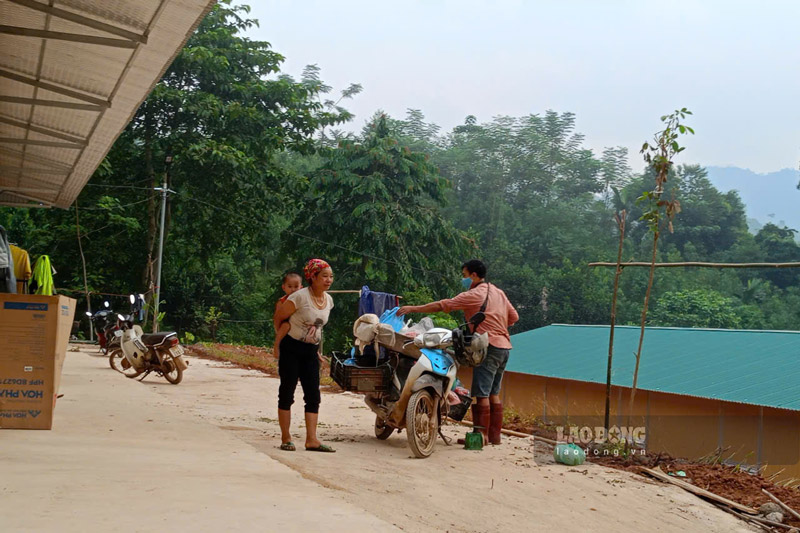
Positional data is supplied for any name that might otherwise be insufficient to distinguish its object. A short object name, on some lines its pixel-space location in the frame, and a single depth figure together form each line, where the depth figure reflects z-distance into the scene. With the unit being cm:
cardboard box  670
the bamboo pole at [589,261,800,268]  685
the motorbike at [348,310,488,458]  729
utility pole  2839
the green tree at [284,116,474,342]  3512
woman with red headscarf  696
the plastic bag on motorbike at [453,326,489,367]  754
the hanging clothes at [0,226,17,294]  709
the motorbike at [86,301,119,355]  2023
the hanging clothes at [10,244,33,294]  798
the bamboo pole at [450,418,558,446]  894
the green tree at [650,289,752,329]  4741
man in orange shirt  791
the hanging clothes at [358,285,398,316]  859
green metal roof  1708
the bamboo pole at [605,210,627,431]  804
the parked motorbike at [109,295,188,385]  1356
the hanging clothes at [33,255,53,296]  791
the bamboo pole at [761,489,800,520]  617
